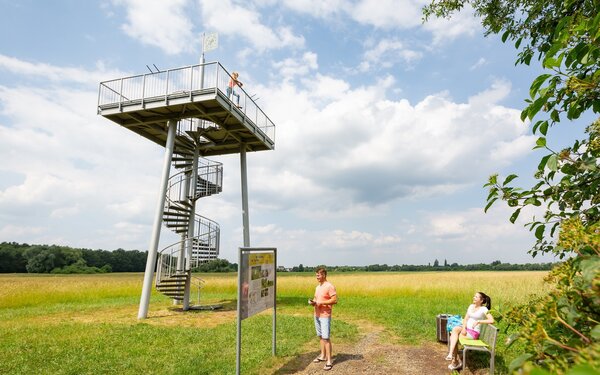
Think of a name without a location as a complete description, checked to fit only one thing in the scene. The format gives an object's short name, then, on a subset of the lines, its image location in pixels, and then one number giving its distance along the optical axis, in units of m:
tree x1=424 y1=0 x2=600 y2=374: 1.30
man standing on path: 7.27
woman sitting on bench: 6.99
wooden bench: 6.26
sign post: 6.73
